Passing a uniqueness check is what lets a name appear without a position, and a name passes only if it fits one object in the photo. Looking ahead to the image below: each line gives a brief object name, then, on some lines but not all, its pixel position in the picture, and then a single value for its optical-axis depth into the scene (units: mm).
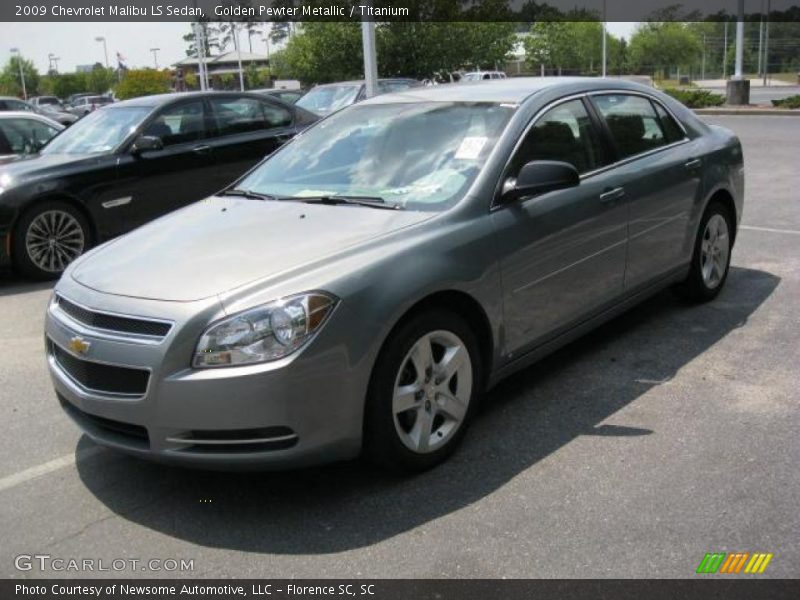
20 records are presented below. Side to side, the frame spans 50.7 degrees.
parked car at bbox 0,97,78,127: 20184
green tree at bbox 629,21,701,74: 68562
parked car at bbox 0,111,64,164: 10336
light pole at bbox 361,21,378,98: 13695
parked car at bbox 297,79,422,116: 14586
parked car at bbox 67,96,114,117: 49653
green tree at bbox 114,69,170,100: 43906
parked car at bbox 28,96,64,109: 56731
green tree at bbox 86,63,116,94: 93875
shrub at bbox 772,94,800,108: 24078
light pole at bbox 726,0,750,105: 26016
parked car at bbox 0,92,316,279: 7910
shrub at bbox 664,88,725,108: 26609
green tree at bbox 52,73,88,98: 95000
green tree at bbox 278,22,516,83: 27391
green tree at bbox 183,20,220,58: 87900
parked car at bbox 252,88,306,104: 20303
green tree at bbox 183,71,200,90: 85444
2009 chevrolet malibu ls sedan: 3148
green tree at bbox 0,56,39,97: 93000
